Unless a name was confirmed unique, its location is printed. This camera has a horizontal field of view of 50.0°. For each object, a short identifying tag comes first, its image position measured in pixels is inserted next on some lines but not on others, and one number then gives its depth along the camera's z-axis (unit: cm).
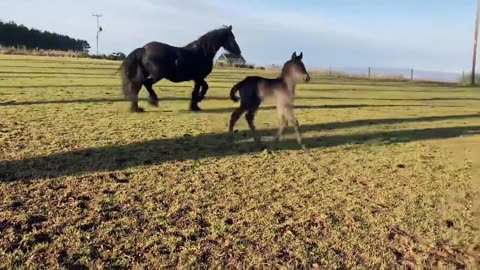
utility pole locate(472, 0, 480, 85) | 4644
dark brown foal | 863
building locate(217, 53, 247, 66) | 6050
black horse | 1193
